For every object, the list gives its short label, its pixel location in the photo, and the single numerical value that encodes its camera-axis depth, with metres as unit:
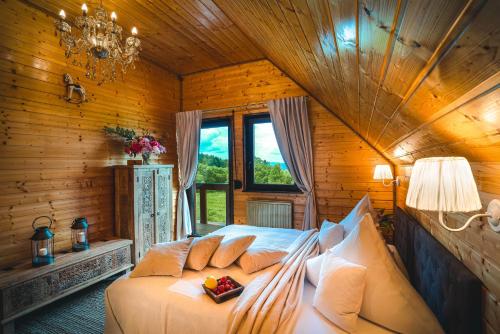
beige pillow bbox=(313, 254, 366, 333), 1.28
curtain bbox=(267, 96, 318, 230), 3.52
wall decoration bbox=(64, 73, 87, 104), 2.90
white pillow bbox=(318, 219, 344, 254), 2.08
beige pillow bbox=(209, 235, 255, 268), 1.94
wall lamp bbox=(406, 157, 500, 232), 0.74
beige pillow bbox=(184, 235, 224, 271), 1.93
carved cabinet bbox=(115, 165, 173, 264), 3.27
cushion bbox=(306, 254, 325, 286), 1.65
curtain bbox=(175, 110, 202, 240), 4.30
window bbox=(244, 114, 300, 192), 3.93
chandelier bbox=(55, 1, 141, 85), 1.87
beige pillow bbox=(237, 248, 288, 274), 1.86
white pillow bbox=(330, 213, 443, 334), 1.18
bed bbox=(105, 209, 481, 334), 1.05
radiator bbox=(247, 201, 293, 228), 3.69
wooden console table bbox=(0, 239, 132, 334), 2.08
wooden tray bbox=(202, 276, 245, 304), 1.46
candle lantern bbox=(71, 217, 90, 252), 2.74
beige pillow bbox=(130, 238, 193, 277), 1.82
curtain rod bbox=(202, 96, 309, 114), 3.92
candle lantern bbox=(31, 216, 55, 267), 2.37
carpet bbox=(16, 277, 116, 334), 2.18
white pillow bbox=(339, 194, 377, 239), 2.21
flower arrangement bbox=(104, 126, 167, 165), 3.39
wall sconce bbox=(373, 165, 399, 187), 2.80
